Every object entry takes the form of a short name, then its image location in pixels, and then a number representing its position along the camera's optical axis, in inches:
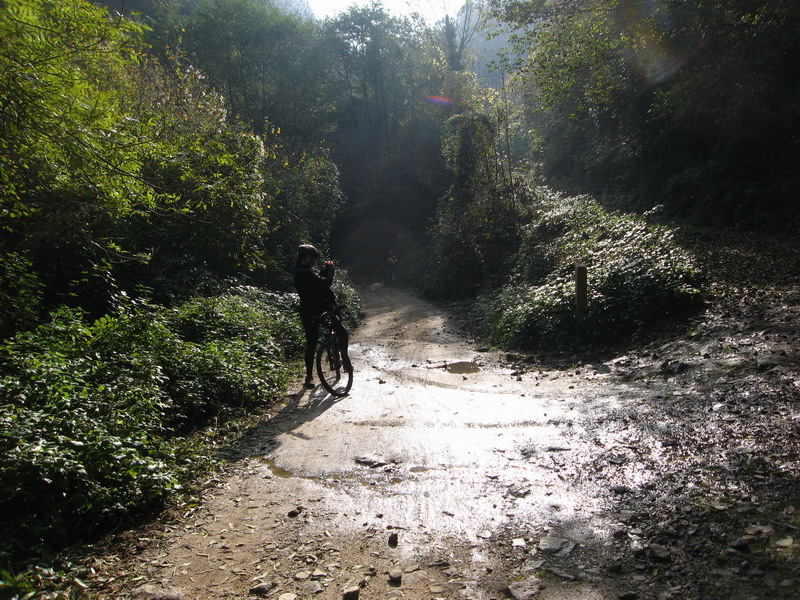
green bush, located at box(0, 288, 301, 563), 127.0
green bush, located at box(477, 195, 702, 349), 344.8
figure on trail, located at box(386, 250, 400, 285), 1200.4
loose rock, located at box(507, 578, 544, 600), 106.6
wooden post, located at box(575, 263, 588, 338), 356.2
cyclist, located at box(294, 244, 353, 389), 303.0
